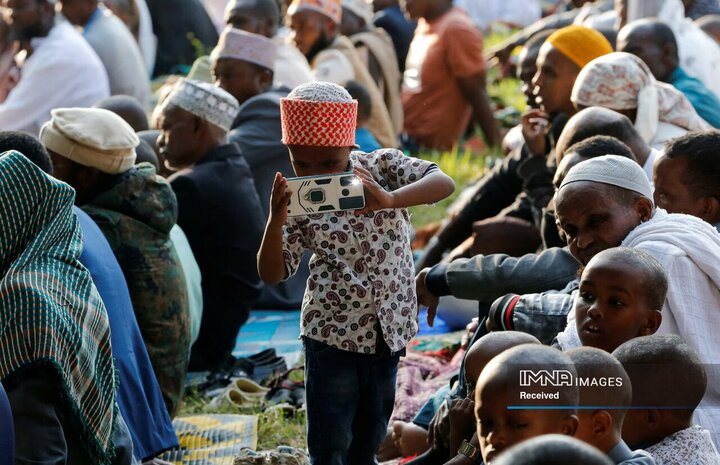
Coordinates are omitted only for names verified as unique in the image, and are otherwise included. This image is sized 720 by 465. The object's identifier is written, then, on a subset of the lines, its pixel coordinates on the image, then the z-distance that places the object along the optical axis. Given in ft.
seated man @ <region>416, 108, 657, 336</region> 30.81
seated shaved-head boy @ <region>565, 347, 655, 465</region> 18.76
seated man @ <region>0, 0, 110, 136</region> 58.80
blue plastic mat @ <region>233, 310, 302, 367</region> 46.55
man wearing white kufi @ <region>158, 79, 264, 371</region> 43.65
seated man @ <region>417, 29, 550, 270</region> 45.57
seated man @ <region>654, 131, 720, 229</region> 29.35
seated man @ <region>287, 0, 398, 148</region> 64.13
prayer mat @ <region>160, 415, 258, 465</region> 35.63
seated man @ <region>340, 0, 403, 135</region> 73.10
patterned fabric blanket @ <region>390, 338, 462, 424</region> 36.52
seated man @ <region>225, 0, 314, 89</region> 60.34
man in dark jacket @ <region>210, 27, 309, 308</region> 50.90
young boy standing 25.90
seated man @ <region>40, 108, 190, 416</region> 34.65
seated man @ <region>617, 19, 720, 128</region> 46.03
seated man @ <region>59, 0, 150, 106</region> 65.98
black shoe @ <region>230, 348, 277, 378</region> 43.88
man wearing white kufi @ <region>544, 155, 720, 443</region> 24.12
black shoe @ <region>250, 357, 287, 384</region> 43.58
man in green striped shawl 24.85
